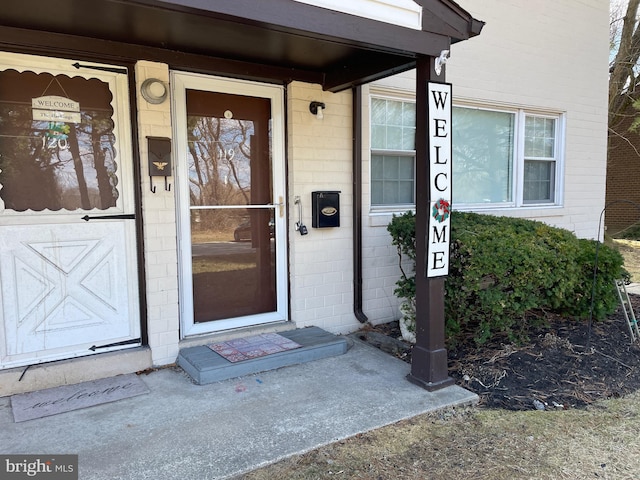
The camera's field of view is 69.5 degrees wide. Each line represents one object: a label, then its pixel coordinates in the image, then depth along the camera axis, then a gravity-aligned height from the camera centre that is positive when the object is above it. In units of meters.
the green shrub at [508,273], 3.80 -0.71
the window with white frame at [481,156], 5.00 +0.44
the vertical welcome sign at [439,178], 3.27 +0.10
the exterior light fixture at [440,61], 3.26 +0.93
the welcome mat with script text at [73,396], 3.03 -1.40
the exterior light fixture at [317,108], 4.34 +0.80
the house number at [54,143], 3.37 +0.39
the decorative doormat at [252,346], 3.71 -1.28
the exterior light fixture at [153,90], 3.56 +0.80
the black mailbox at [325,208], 4.37 -0.14
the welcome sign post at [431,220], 3.28 -0.20
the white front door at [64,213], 3.29 -0.13
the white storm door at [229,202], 3.92 -0.07
